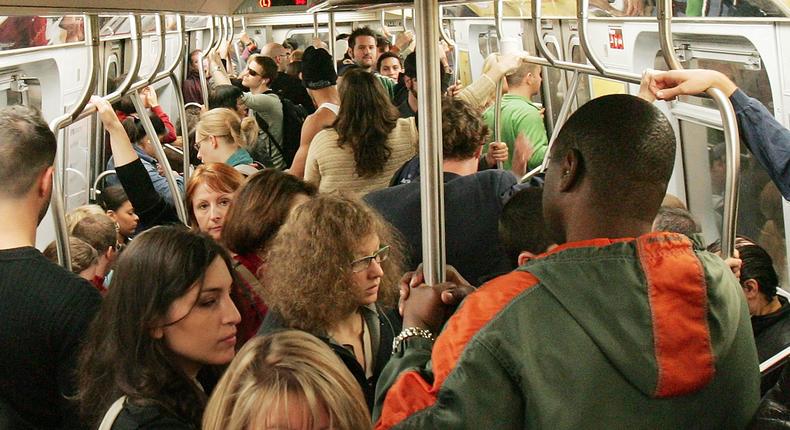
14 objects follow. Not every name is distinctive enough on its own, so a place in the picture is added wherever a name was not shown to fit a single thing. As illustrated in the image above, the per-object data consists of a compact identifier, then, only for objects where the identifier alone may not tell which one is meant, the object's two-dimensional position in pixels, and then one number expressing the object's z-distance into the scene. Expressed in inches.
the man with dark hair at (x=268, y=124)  261.1
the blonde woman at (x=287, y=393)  70.8
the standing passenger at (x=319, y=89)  209.9
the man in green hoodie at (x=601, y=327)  57.4
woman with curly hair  95.8
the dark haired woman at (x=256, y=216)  117.0
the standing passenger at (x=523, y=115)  208.5
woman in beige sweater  169.2
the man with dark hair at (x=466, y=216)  119.7
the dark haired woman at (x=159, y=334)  76.5
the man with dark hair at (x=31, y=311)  88.8
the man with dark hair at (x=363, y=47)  345.4
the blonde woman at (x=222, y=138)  199.5
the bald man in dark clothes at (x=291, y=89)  319.6
